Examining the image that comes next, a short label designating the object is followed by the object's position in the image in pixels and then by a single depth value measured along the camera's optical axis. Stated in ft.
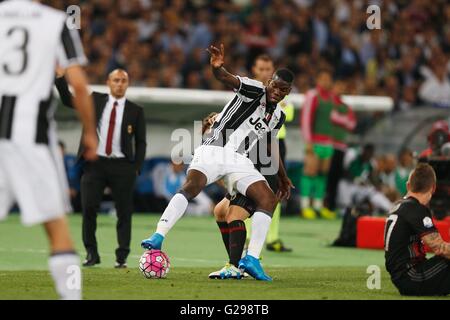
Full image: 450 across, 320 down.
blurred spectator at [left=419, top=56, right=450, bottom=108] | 91.09
